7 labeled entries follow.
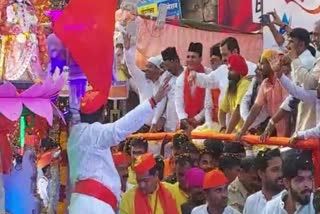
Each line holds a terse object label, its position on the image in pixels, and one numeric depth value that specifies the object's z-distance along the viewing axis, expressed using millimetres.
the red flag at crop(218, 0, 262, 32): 12023
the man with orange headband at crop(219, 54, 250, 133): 7566
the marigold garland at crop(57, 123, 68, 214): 5808
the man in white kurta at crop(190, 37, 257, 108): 8039
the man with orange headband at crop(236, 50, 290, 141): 6953
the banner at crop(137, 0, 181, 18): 13797
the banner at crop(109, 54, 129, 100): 10477
